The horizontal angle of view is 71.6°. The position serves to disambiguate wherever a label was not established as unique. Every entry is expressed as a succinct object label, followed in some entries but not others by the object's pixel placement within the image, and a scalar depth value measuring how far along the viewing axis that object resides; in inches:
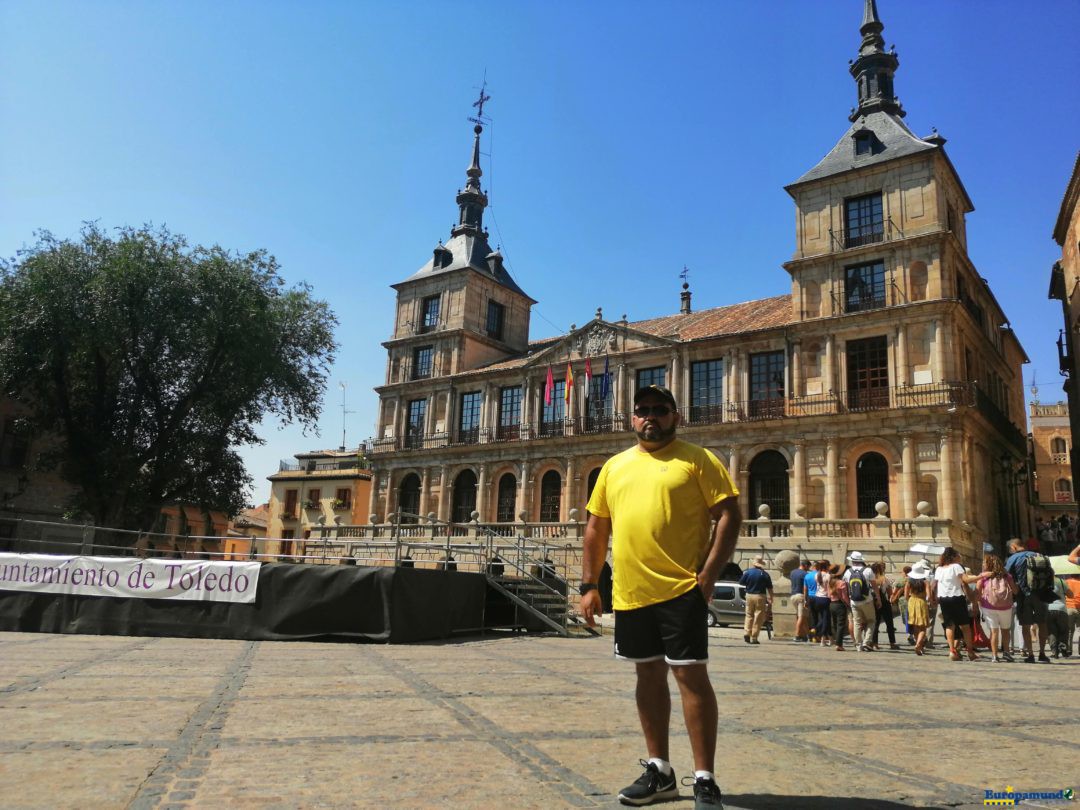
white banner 460.7
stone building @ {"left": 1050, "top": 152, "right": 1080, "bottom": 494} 1176.2
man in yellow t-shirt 130.6
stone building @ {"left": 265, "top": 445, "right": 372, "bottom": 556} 1870.1
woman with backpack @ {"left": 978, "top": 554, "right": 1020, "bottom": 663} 452.1
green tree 958.4
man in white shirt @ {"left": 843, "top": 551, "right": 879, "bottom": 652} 518.9
